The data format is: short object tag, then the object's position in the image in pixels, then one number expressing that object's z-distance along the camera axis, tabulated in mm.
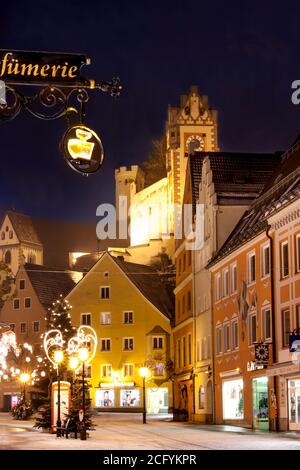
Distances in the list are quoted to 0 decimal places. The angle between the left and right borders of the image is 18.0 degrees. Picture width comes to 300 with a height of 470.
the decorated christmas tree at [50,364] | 43125
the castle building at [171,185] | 126188
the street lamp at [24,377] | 68612
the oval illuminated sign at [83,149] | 14797
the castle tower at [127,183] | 153000
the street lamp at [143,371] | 62031
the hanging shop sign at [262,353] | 43844
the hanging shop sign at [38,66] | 14156
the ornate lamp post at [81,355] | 34988
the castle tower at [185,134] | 126500
